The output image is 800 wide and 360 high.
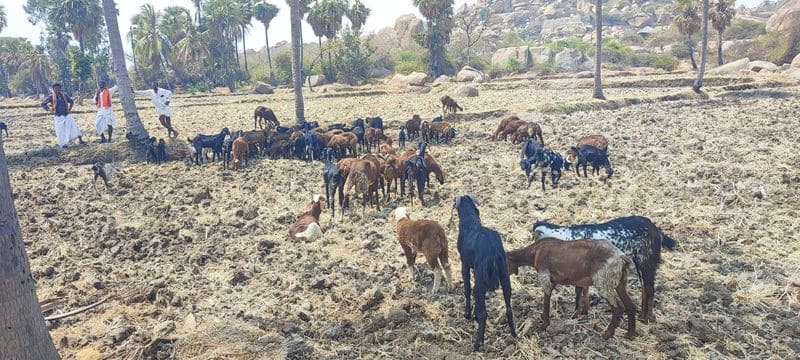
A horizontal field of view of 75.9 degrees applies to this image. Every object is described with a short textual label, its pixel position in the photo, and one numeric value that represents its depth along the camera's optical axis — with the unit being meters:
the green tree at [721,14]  39.00
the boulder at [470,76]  43.06
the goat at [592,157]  11.90
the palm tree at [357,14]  49.94
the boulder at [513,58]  52.75
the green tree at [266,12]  59.06
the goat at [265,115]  21.12
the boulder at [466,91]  31.12
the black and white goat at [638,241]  5.91
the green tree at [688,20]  40.00
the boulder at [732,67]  38.78
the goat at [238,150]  14.31
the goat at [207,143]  15.04
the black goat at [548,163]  11.41
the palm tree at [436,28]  47.56
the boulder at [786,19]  43.79
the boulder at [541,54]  53.56
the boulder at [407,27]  69.88
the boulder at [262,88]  43.59
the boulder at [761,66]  36.94
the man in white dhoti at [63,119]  16.33
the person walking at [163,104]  18.64
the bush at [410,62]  53.28
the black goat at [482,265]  5.51
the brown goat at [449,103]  23.34
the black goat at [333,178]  10.64
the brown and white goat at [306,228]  8.85
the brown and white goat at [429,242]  6.74
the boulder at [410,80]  41.72
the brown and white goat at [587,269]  5.31
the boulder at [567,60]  51.72
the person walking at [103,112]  17.31
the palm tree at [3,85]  57.72
